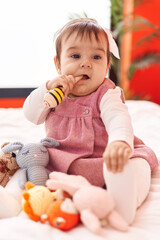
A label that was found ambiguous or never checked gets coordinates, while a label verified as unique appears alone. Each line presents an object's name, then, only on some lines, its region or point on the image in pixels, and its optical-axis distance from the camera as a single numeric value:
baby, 0.84
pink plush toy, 0.60
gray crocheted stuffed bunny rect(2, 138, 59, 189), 0.82
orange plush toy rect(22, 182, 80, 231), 0.61
